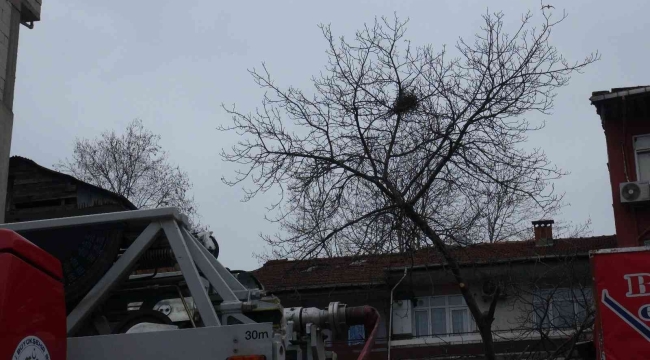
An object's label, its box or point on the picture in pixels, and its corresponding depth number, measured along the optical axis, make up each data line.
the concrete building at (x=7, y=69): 10.75
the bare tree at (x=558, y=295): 12.32
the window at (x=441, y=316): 23.02
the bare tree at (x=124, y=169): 26.39
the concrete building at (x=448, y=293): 18.03
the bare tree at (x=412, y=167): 11.73
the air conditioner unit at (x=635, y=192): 21.39
